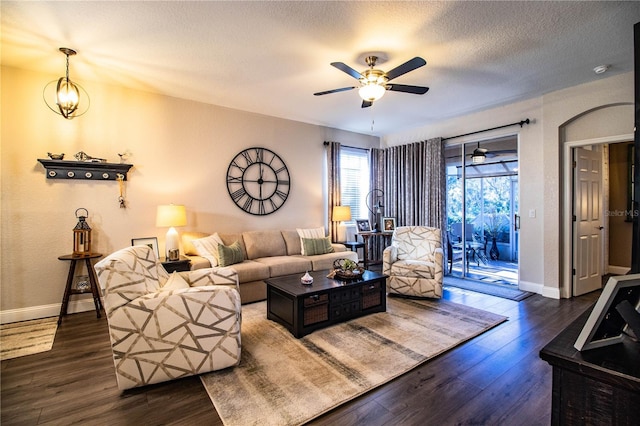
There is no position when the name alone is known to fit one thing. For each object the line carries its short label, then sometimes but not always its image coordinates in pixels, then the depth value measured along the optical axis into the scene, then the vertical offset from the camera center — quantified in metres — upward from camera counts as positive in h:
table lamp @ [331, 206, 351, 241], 5.72 -0.09
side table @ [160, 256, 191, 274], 3.75 -0.66
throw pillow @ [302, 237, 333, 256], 4.95 -0.59
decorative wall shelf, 3.63 +0.52
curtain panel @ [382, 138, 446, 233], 5.52 +0.48
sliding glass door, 5.52 -0.06
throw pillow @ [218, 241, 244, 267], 4.05 -0.60
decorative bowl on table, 3.49 -0.72
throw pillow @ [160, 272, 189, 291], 2.47 -0.61
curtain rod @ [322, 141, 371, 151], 5.89 +1.28
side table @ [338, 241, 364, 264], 5.76 -0.67
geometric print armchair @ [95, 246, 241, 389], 2.13 -0.82
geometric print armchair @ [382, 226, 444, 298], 4.09 -0.77
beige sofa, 4.07 -0.73
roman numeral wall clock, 4.96 +0.49
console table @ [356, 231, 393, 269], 5.70 -0.61
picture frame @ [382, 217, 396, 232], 6.11 -0.31
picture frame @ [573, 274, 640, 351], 0.94 -0.34
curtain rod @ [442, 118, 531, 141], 4.54 +1.26
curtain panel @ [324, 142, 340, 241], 5.90 +0.55
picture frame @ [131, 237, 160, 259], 4.09 -0.41
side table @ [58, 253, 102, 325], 3.54 -0.82
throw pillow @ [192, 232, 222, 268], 4.13 -0.51
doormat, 4.36 -1.24
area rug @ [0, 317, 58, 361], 2.79 -1.24
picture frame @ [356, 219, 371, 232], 6.04 -0.32
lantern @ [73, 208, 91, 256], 3.67 -0.31
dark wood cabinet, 0.84 -0.51
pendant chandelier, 3.34 +1.32
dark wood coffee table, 3.04 -0.97
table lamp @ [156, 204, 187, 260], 3.87 -0.14
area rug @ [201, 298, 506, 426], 2.00 -1.25
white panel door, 4.34 -0.22
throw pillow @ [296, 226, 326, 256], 5.23 -0.40
